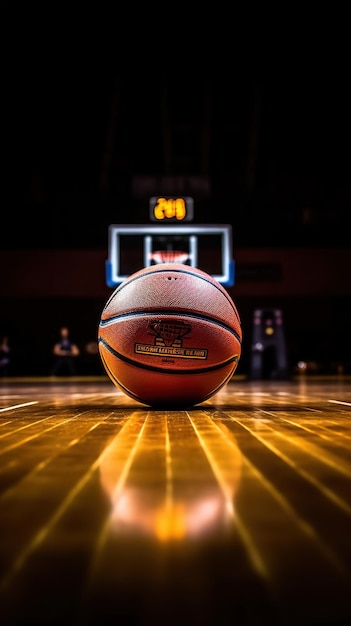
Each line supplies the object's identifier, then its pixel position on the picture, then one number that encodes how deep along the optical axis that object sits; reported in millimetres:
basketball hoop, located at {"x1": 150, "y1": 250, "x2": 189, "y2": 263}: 13266
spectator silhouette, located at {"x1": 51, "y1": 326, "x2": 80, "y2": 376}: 14662
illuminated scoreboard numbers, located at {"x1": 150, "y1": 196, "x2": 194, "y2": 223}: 13766
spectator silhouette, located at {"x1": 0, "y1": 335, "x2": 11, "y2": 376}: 17584
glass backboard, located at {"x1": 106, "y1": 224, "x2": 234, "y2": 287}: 13219
